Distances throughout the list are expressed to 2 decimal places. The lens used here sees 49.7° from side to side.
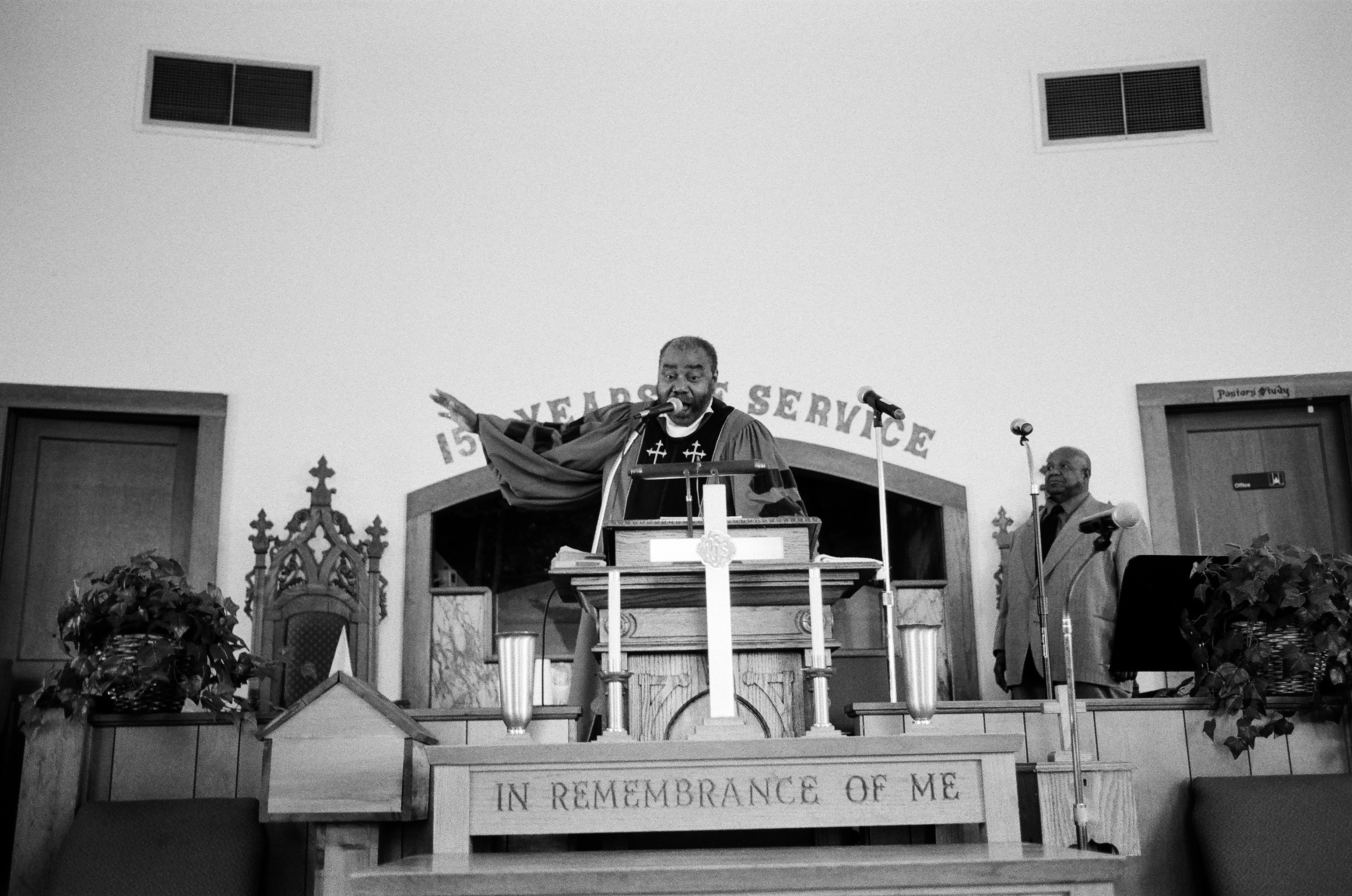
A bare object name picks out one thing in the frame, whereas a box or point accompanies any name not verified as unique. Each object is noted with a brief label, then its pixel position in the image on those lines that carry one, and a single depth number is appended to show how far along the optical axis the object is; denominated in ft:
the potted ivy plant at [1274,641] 13.51
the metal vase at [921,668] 12.48
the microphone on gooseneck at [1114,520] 12.83
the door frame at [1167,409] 20.79
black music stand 14.34
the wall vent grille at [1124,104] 22.17
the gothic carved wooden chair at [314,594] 19.52
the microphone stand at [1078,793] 11.71
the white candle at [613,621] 12.35
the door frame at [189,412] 20.17
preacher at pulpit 15.65
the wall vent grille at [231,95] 21.58
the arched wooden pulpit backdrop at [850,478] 20.13
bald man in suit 18.62
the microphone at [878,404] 13.94
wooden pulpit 12.92
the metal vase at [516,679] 12.24
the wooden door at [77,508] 20.22
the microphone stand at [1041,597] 13.29
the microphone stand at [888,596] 13.23
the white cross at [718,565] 12.37
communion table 11.27
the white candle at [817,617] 12.39
